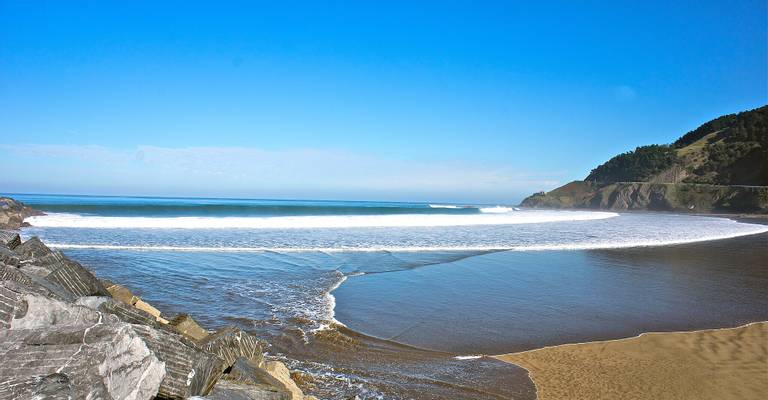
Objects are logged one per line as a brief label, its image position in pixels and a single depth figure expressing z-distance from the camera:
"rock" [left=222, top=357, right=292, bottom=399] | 3.34
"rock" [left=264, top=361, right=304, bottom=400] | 4.05
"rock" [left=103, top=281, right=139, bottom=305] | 5.64
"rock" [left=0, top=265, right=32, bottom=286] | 3.65
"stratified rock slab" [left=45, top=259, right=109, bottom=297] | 4.59
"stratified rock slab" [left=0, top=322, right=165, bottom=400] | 2.21
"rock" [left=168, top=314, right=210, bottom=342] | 4.45
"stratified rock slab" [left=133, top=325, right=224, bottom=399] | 2.69
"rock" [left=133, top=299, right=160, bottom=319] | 5.89
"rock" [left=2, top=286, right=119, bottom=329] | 2.88
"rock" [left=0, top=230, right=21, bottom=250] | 6.75
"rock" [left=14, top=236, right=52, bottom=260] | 5.90
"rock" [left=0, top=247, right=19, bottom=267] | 5.03
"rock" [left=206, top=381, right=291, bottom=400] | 3.01
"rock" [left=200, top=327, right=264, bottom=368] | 3.85
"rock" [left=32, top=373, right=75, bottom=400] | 2.14
